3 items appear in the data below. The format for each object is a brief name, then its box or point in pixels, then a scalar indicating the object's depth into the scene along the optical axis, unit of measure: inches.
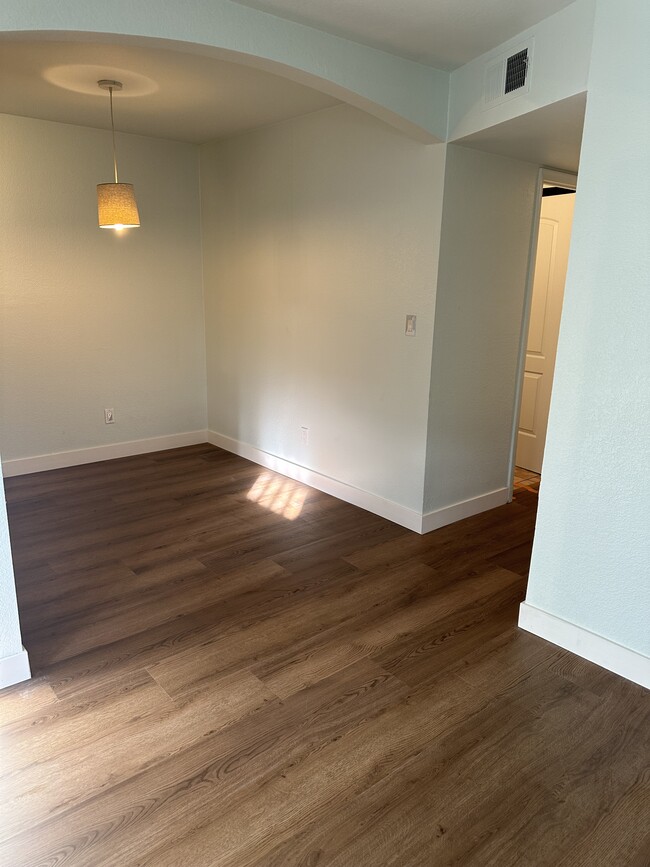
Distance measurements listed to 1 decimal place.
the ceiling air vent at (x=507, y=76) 102.7
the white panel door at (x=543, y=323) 174.7
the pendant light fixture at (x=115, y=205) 145.3
